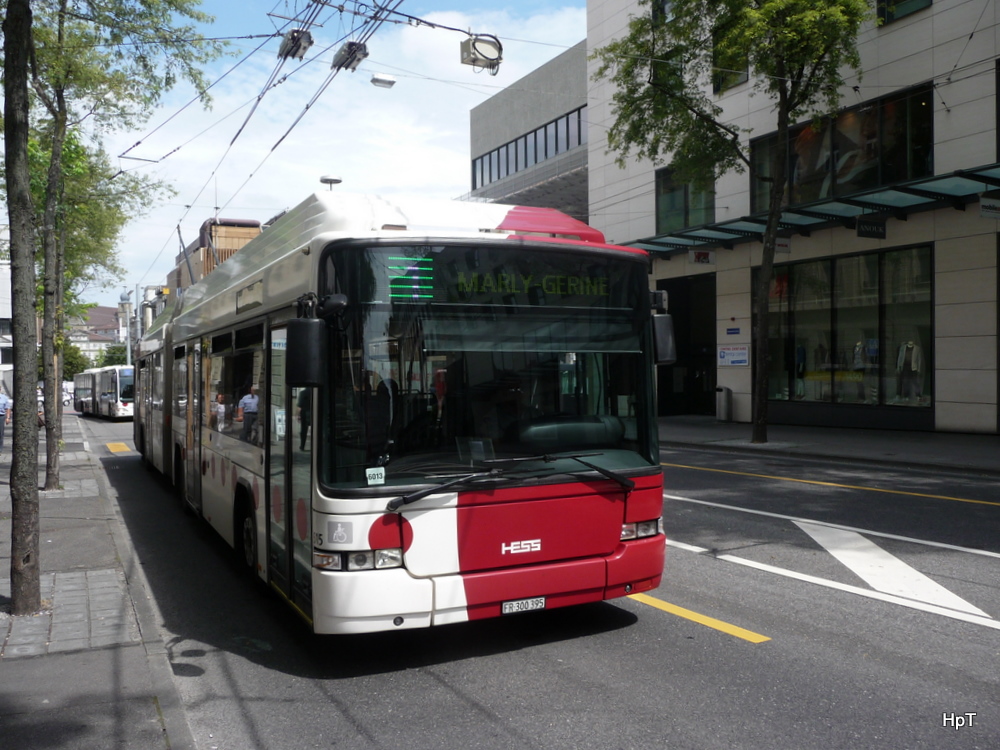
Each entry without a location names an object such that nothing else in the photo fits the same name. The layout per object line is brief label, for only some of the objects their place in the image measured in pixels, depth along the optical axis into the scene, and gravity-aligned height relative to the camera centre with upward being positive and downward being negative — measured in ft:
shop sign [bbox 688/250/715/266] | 88.74 +11.41
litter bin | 88.89 -3.07
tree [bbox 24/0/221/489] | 37.91 +14.88
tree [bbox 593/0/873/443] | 57.21 +21.01
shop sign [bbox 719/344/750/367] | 87.30 +1.64
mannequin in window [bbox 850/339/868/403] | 75.10 +0.48
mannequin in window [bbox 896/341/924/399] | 70.13 +0.03
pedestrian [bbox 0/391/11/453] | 70.17 -2.26
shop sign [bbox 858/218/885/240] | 67.82 +10.81
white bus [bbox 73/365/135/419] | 139.85 -2.30
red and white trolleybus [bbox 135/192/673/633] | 16.55 -0.83
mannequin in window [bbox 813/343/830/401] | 79.10 +0.27
